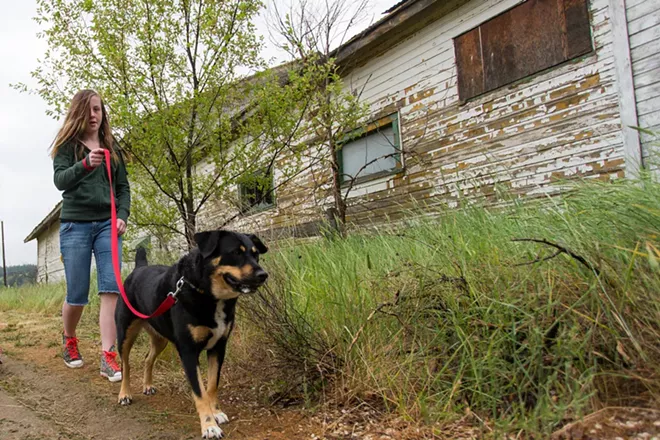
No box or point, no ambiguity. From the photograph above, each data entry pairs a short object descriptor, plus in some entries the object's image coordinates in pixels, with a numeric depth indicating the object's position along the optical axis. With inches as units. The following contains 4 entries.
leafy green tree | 208.7
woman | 151.5
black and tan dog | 103.5
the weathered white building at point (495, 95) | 208.7
